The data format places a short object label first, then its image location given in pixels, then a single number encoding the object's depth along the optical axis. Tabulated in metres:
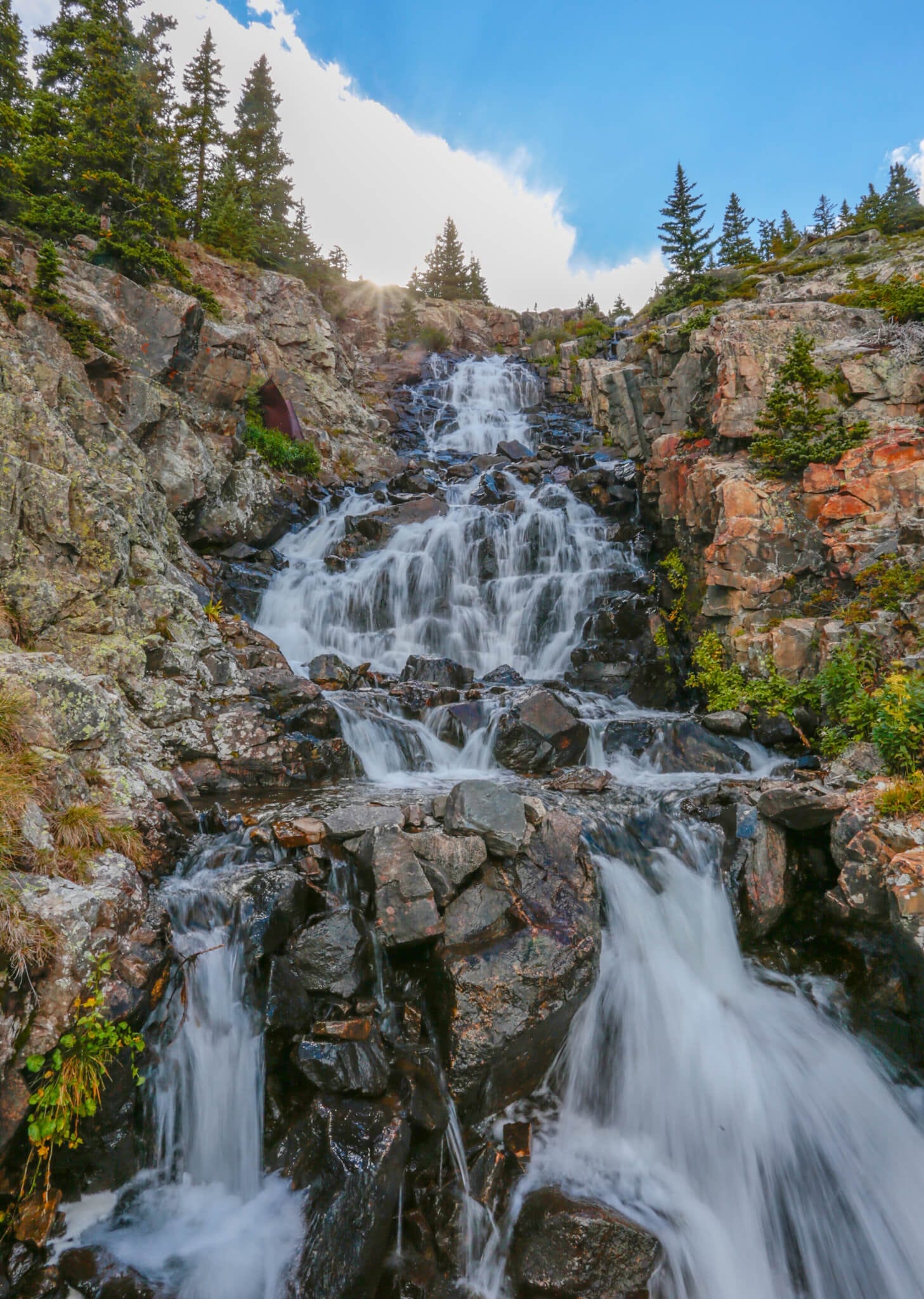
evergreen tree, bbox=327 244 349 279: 38.25
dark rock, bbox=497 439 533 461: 24.30
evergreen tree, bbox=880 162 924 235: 27.86
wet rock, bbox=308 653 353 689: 11.77
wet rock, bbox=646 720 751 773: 9.63
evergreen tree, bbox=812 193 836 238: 56.42
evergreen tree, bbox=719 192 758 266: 36.25
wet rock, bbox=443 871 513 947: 5.22
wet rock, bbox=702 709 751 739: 10.14
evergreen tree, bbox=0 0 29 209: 14.59
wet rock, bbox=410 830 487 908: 5.43
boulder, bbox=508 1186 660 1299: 3.88
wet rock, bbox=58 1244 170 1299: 3.49
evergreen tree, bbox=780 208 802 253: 36.41
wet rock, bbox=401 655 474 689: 12.68
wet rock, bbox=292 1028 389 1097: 4.38
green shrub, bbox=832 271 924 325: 13.44
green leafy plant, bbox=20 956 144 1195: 3.51
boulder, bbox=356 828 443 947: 5.13
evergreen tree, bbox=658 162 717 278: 28.80
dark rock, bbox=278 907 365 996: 4.88
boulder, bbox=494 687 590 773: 10.01
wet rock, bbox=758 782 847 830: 6.25
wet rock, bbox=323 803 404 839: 6.14
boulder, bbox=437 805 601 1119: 4.73
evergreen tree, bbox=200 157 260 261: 25.19
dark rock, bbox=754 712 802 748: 9.70
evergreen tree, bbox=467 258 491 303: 50.59
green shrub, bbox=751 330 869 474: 11.39
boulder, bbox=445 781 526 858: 5.80
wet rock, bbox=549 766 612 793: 8.58
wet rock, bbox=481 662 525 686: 13.33
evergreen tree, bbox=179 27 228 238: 24.24
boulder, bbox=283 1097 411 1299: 3.69
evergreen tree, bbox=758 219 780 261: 43.42
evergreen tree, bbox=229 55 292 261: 29.17
